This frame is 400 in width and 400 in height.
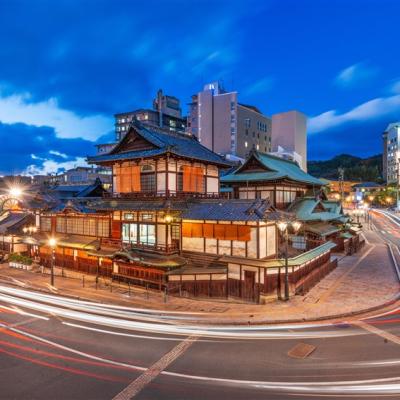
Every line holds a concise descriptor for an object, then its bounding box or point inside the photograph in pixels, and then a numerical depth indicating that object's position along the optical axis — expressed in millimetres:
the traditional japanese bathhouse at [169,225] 22141
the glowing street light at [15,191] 36031
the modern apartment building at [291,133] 97812
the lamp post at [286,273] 21062
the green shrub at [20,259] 33812
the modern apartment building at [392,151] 130125
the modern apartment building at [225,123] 92194
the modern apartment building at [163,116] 114125
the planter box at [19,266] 33500
